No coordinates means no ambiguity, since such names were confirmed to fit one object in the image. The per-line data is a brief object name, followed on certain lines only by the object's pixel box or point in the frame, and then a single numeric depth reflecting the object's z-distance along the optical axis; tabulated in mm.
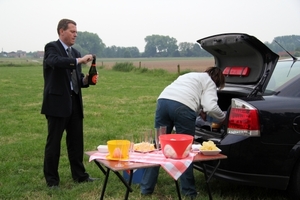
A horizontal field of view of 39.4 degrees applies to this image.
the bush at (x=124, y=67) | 36125
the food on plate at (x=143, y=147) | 3475
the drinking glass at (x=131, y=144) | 3403
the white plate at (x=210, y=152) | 3361
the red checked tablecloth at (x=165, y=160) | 3105
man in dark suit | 4293
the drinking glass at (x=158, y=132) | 3529
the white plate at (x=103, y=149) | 3449
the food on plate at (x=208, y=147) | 3385
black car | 3625
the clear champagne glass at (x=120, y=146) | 3195
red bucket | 3160
